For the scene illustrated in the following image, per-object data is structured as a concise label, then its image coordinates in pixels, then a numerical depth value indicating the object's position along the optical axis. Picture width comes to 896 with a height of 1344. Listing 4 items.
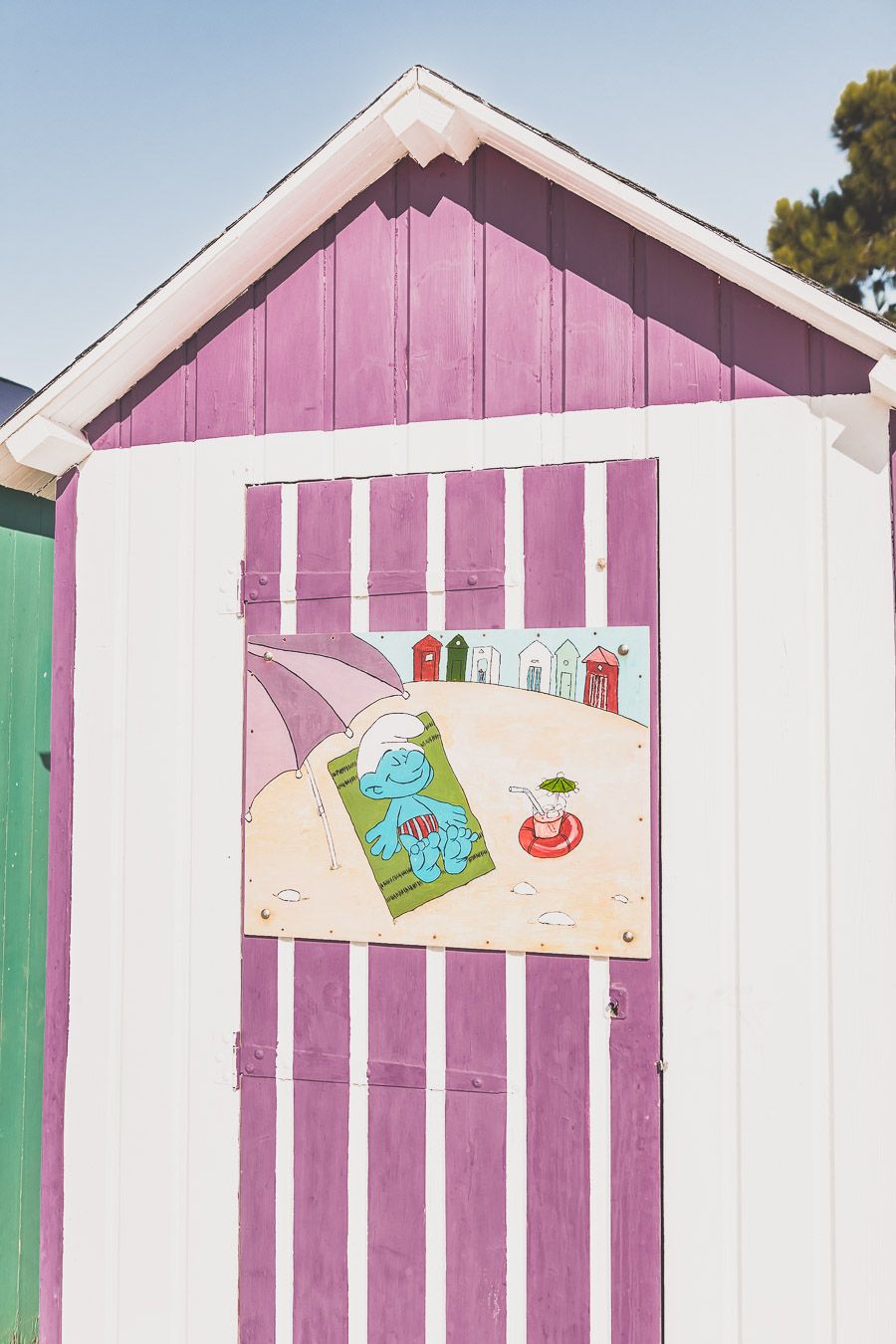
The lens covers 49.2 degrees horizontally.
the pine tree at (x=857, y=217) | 10.60
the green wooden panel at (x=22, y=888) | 3.65
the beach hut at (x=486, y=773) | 2.68
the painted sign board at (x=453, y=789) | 2.81
